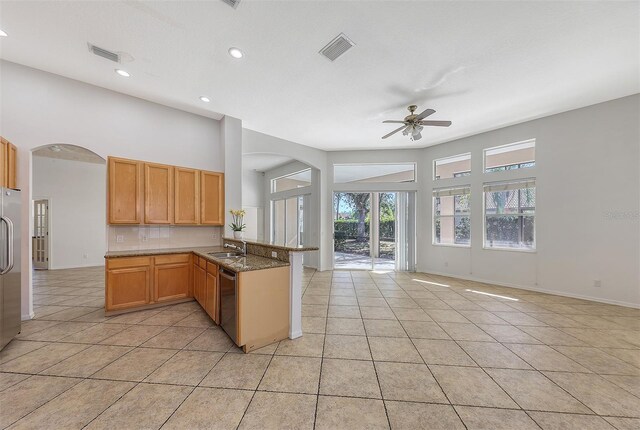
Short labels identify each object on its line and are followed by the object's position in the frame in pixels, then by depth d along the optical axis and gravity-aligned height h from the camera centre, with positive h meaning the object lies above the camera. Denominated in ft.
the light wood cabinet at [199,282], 10.68 -3.24
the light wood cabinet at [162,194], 11.50 +1.11
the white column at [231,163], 14.58 +3.30
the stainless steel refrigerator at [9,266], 7.65 -1.75
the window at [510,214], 15.60 +0.06
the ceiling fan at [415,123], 11.90 +4.97
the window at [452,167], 18.57 +4.00
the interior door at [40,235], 20.65 -1.81
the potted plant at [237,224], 13.42 -0.56
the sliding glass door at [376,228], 21.39 -1.23
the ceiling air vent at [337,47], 8.26 +6.21
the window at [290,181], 25.75 +3.87
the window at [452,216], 18.48 -0.10
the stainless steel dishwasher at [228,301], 7.92 -3.10
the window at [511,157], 15.67 +4.13
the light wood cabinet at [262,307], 7.73 -3.23
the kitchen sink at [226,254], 11.24 -1.97
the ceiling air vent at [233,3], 6.85 +6.29
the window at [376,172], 21.99 +4.55
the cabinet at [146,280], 10.39 -3.13
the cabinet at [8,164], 8.70 +1.99
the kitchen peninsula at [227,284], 7.93 -2.89
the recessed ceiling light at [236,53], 8.88 +6.27
